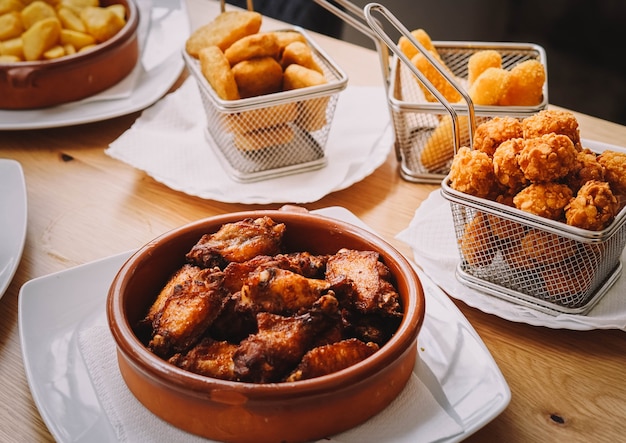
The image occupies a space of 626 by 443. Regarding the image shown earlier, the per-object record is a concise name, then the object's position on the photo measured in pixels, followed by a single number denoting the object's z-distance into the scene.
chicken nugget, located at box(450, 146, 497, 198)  1.00
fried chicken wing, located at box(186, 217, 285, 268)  0.93
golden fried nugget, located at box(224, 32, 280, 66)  1.37
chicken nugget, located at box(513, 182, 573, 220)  0.96
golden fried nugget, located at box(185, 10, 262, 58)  1.43
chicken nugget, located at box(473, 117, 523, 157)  1.05
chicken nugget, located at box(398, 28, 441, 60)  1.46
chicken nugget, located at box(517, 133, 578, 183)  0.95
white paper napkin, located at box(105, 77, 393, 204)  1.35
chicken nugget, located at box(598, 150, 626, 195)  1.00
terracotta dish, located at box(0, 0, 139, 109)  1.53
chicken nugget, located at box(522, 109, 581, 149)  1.02
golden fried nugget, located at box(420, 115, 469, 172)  1.36
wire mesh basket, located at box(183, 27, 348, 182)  1.33
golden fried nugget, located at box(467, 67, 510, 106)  1.30
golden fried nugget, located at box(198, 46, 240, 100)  1.33
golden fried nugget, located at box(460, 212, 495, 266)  1.04
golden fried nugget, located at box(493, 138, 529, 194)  0.99
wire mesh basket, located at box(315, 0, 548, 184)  1.32
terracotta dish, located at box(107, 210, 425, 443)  0.72
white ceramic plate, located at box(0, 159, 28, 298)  1.11
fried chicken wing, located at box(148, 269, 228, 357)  0.81
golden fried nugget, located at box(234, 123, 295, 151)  1.37
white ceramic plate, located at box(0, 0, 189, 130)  1.54
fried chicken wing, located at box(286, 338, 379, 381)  0.75
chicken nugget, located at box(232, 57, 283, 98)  1.36
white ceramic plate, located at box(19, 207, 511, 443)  0.81
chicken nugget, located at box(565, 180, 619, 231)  0.93
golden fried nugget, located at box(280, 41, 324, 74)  1.42
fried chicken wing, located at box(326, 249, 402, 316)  0.85
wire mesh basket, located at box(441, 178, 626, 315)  0.97
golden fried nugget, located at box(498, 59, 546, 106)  1.29
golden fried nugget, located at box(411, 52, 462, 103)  1.41
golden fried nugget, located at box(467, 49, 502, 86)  1.36
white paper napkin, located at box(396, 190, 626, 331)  1.00
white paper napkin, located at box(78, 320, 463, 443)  0.78
